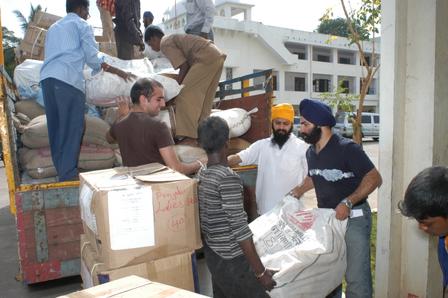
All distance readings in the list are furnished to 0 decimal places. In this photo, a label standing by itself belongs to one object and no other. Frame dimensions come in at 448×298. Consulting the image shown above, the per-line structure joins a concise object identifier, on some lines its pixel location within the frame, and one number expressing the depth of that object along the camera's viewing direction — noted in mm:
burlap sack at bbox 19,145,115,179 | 3625
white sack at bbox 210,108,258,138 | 4250
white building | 22062
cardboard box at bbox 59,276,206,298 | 1332
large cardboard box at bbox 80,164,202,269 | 1920
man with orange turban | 3287
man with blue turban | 2453
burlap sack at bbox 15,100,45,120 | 4316
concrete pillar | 2576
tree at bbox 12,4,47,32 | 18484
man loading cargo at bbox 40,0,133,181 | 3320
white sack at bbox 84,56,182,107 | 3729
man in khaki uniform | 4055
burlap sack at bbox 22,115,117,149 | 3662
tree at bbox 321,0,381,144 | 5641
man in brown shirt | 2551
